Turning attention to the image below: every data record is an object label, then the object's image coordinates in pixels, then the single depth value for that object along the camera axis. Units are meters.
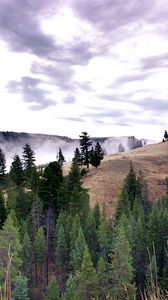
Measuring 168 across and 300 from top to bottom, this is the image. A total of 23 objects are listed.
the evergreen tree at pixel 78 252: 45.38
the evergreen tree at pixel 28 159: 91.61
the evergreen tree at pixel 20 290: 36.56
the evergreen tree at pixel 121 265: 37.25
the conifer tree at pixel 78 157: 110.06
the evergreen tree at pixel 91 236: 54.44
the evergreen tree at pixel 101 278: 39.03
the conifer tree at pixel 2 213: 61.94
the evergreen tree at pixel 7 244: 39.62
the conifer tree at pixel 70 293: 34.69
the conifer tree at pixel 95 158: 107.94
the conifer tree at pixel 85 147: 106.49
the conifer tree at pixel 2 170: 99.07
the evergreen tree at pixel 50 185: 61.78
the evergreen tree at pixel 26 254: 50.44
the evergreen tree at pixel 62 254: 52.31
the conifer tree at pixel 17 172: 86.94
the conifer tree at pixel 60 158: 132.68
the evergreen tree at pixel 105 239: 49.78
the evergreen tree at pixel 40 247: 52.53
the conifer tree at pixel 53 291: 37.22
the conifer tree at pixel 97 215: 60.61
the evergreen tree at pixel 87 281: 37.03
